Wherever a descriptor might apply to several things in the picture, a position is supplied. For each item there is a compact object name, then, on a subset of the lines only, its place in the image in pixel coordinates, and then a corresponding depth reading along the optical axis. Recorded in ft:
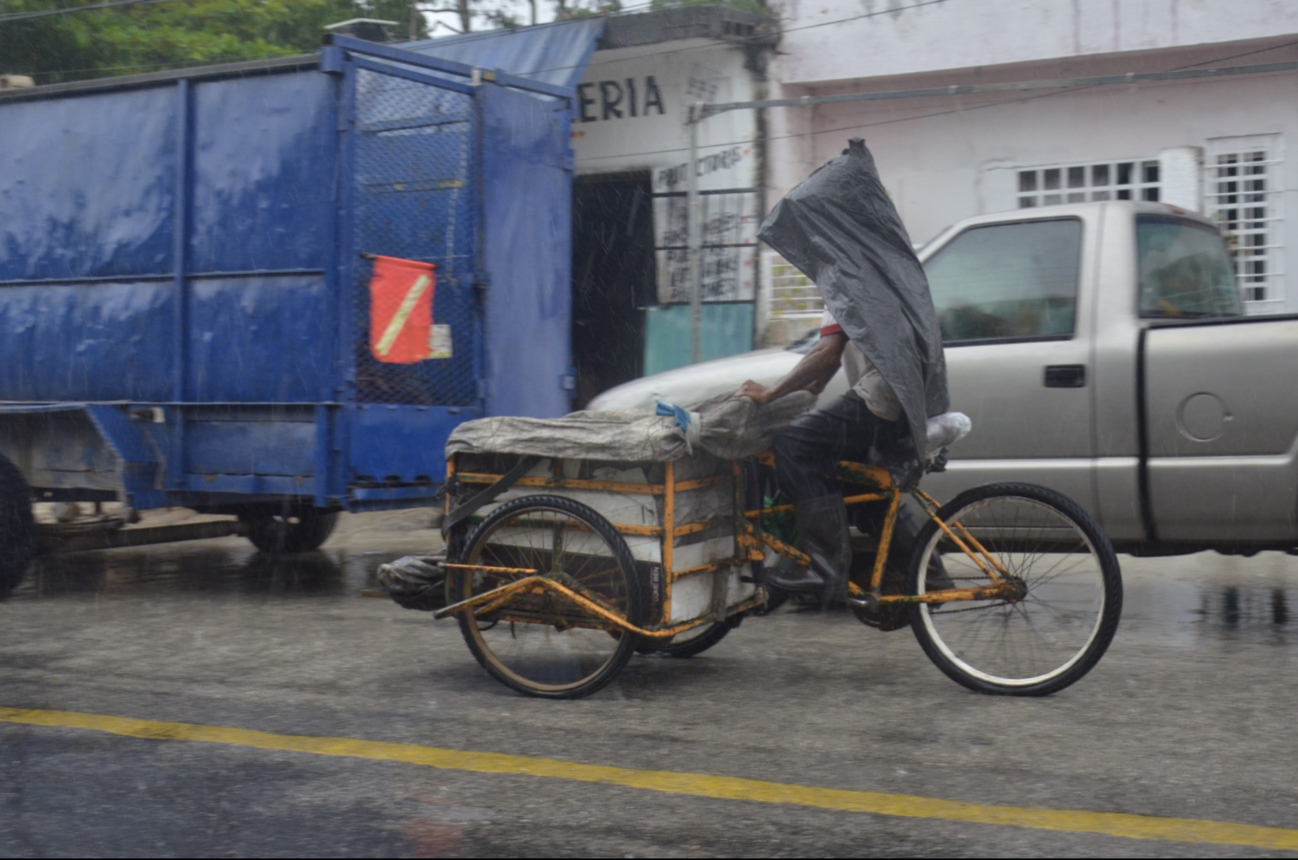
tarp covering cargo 15.81
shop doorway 47.70
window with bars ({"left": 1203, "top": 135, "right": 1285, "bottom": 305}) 37.86
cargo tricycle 15.99
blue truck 23.08
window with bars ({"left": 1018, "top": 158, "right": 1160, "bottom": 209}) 39.55
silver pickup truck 19.21
